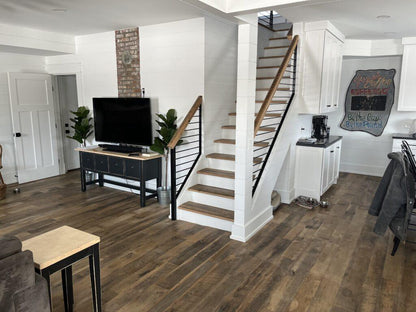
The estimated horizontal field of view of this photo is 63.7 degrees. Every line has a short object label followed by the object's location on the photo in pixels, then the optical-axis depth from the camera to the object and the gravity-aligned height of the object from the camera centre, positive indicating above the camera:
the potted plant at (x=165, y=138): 4.58 -0.55
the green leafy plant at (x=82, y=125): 5.69 -0.46
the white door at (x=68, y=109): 7.01 -0.24
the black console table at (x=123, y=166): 4.77 -1.02
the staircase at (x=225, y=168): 4.12 -0.94
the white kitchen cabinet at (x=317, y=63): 4.66 +0.50
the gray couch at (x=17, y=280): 1.63 -0.90
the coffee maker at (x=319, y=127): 5.49 -0.46
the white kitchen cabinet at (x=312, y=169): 5.00 -1.06
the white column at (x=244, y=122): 3.44 -0.25
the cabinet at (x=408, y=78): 5.68 +0.36
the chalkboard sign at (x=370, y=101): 6.45 -0.04
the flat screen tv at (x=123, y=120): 4.93 -0.35
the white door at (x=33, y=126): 5.94 -0.52
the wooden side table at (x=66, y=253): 1.88 -0.89
